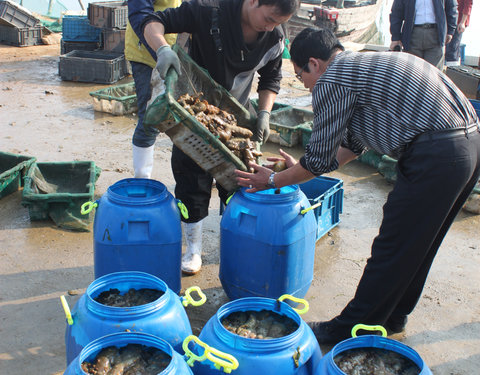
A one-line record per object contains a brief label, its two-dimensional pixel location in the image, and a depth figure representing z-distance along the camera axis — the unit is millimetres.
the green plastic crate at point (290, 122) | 5852
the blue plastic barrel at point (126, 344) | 1652
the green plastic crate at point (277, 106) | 6450
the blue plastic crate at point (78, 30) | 9031
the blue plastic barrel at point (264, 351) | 1828
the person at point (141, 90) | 3777
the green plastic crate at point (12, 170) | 4281
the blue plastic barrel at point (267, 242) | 2779
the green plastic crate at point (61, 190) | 3911
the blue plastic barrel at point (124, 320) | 1933
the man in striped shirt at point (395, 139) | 2379
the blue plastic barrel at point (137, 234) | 2670
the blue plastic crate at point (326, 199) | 3830
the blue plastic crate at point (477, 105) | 5841
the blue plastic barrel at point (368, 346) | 1784
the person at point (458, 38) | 8219
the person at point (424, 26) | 6145
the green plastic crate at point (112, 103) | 6562
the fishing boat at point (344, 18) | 15328
